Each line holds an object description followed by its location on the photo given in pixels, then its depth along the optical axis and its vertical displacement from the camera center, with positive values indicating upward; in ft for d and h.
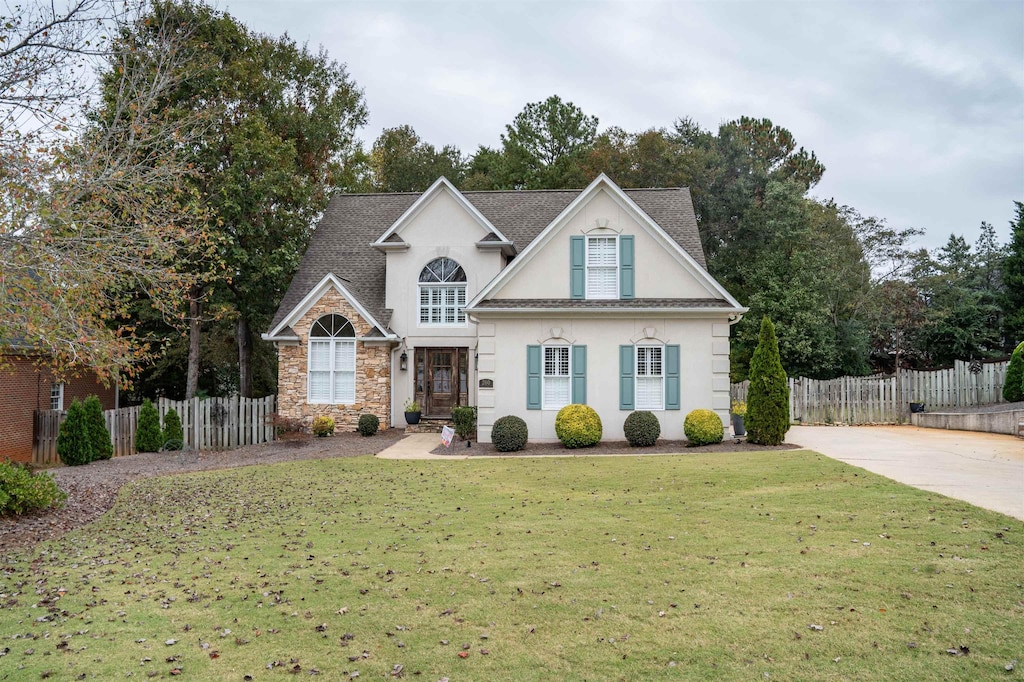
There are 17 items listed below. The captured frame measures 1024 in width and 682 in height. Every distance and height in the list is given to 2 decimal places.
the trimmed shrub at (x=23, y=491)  33.58 -5.68
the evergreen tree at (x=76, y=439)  60.13 -5.67
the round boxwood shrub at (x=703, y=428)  57.21 -4.78
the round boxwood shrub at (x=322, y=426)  70.95 -5.49
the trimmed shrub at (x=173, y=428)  67.51 -5.33
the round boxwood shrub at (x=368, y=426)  70.85 -5.49
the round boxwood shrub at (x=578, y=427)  57.57 -4.66
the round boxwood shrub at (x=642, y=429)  57.57 -4.88
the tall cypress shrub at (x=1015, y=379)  71.61 -1.21
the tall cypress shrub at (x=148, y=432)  66.39 -5.65
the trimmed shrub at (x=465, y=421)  63.62 -4.58
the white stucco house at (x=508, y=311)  60.75 +5.37
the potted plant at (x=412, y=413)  74.28 -4.43
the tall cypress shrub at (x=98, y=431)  61.31 -5.07
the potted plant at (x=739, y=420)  61.93 -4.49
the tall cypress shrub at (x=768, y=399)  56.18 -2.45
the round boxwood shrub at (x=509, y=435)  57.41 -5.28
